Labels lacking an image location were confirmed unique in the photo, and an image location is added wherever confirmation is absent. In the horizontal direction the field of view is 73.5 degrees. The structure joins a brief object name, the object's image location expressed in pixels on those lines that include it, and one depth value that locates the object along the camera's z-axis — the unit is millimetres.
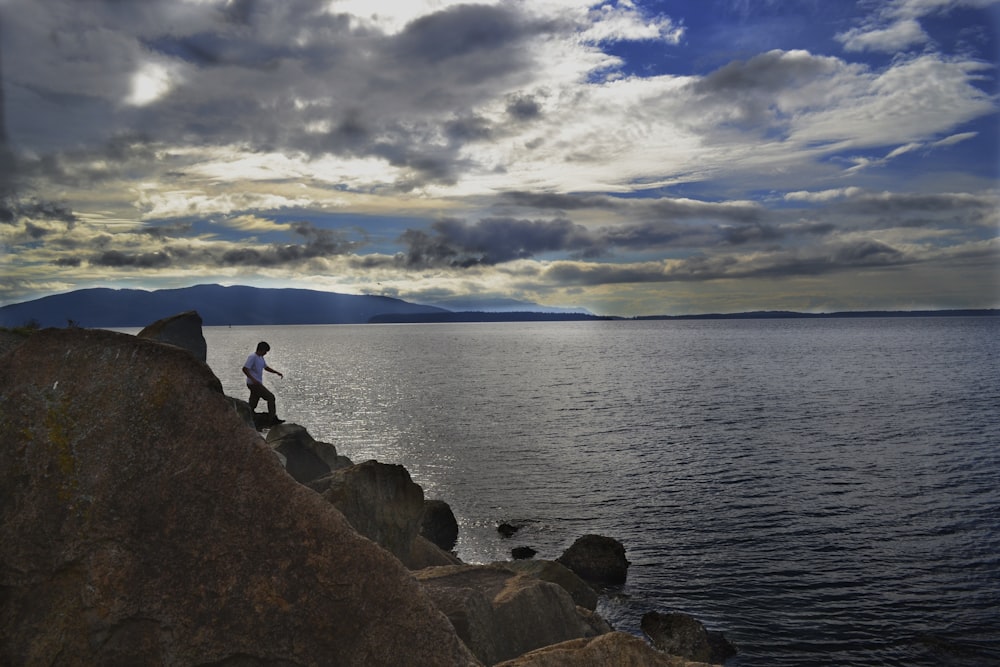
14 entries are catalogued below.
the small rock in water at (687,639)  19234
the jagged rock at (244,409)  23531
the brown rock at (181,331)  16875
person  24766
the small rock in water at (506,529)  30438
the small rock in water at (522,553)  27425
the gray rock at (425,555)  16561
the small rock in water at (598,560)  25281
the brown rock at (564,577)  17859
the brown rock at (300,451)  25730
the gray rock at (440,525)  27297
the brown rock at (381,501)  13461
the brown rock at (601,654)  6758
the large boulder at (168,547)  6281
